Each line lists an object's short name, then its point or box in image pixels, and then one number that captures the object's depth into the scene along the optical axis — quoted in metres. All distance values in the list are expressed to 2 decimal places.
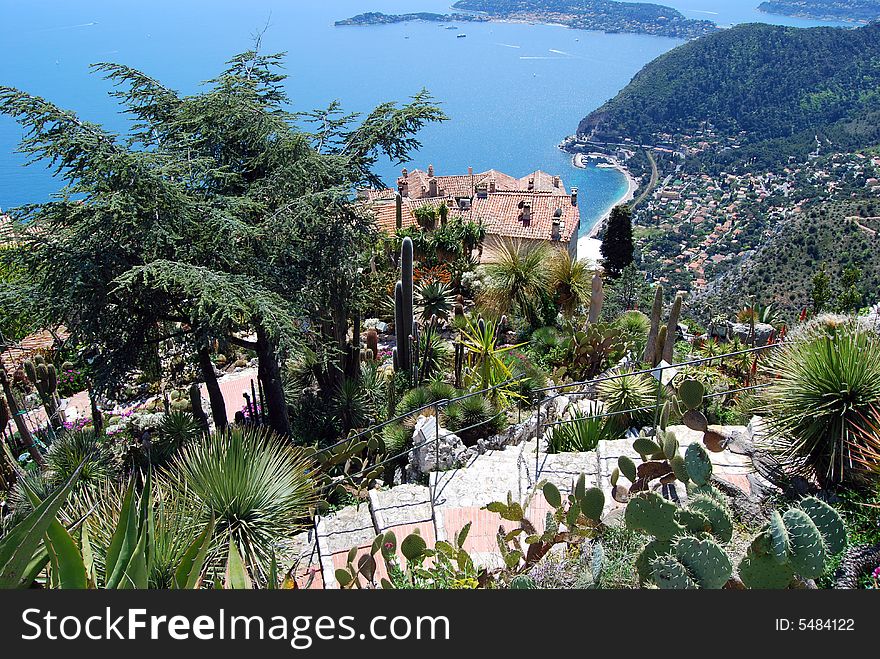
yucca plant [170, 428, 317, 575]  5.17
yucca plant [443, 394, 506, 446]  8.73
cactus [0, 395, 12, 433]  10.81
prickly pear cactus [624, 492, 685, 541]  4.08
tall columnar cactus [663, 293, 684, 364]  10.29
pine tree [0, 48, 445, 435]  9.30
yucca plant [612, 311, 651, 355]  11.53
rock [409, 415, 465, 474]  7.75
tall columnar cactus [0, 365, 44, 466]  9.70
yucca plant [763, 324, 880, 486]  5.13
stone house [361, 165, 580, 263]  27.47
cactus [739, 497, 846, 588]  3.68
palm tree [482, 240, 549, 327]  12.41
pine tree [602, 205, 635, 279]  24.11
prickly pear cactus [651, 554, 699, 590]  3.64
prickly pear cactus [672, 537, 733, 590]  3.70
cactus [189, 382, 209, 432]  10.94
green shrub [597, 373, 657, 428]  8.26
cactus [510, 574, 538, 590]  3.81
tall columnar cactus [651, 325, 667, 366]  10.57
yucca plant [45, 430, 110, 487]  8.38
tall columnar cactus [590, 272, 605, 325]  11.63
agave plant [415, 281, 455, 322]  11.48
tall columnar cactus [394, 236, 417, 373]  10.46
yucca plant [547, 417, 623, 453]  7.59
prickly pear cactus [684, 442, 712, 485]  4.73
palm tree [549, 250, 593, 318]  12.81
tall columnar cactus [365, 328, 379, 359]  12.89
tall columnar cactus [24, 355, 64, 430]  11.88
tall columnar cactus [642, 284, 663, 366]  10.05
